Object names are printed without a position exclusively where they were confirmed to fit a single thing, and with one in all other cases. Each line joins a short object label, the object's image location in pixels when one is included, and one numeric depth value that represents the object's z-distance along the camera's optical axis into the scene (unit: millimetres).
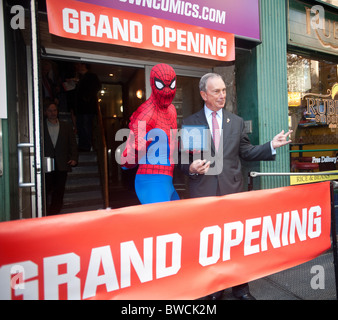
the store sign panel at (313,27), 3758
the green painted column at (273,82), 3506
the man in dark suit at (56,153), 4199
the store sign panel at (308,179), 3723
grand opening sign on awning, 2100
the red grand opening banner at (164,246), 1259
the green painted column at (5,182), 2176
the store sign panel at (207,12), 2577
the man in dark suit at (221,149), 2322
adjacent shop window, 3973
